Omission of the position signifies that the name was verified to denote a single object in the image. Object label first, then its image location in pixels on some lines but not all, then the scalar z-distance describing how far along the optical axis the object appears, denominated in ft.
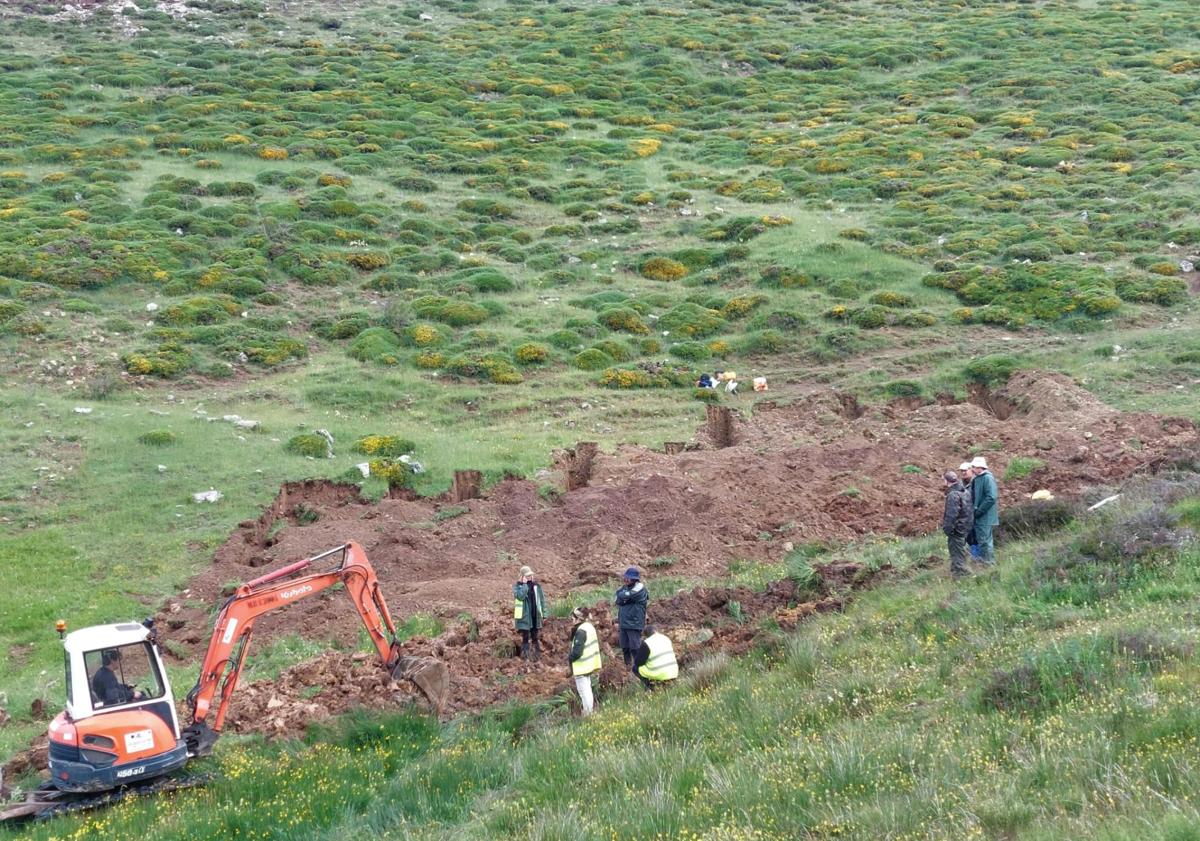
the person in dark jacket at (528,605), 53.93
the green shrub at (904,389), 96.06
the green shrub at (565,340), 111.04
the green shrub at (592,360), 106.63
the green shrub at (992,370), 96.63
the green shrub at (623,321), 115.24
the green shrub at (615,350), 108.88
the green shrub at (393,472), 81.51
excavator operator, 42.29
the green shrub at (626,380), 102.42
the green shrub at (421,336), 110.83
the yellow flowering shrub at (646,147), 192.95
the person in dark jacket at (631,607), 47.62
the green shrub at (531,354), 107.24
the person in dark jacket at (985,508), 52.24
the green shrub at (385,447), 85.66
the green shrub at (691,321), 114.93
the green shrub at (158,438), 84.84
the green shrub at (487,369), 103.35
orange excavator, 40.60
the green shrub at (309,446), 85.66
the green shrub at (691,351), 108.88
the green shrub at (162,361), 98.89
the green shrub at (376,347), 106.32
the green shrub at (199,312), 111.34
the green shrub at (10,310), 104.63
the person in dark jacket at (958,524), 51.26
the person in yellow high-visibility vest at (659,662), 45.03
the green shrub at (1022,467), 74.23
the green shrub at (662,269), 133.18
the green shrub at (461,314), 116.88
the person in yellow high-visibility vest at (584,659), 45.09
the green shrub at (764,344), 109.91
